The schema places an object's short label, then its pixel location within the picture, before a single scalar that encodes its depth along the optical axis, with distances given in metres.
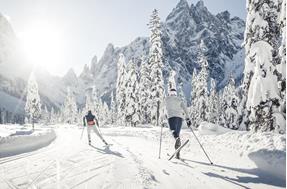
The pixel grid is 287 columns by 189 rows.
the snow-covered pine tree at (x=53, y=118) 168.60
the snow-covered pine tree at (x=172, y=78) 52.91
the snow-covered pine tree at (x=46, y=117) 189.25
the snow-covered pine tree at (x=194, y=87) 66.19
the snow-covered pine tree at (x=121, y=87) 59.03
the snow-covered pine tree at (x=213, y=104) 76.94
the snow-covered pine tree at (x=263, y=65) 15.91
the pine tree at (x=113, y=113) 103.13
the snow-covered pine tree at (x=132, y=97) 55.34
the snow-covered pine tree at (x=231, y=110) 55.86
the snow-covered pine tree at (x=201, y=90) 59.38
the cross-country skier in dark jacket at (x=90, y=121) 18.45
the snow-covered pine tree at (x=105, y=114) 106.01
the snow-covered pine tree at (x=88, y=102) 96.81
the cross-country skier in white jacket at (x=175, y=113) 10.70
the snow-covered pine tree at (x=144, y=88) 58.38
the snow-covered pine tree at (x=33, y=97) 77.75
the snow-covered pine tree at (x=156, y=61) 48.41
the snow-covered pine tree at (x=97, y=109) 93.53
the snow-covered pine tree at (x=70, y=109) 113.88
